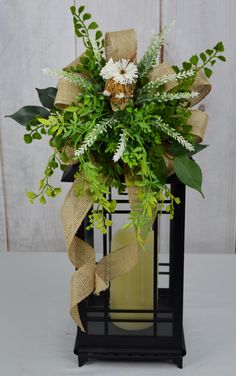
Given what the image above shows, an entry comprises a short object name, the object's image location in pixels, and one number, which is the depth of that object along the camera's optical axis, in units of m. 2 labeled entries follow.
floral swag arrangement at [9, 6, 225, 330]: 0.64
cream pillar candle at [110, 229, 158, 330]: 0.76
